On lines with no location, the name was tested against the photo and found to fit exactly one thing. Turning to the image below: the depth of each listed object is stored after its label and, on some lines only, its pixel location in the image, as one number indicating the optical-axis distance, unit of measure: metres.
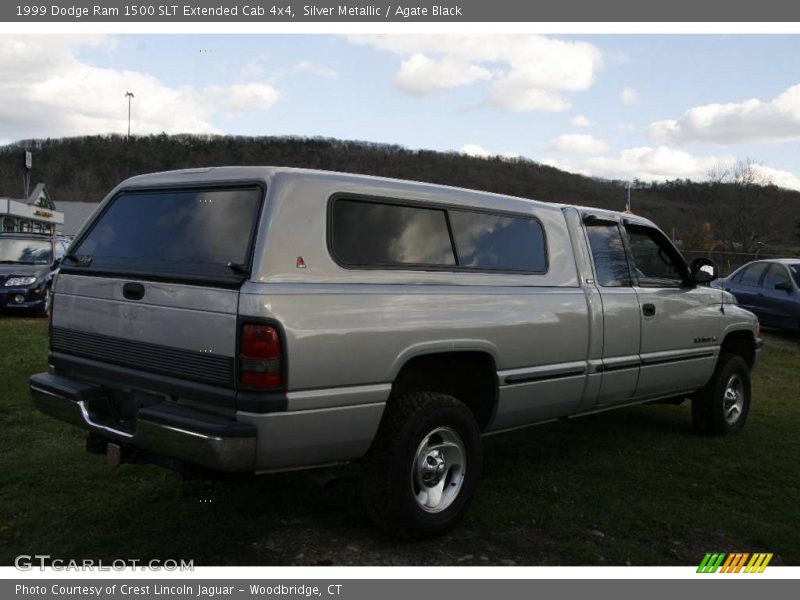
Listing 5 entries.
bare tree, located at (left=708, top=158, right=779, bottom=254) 46.11
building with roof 36.72
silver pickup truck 3.29
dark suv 13.50
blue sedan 13.65
